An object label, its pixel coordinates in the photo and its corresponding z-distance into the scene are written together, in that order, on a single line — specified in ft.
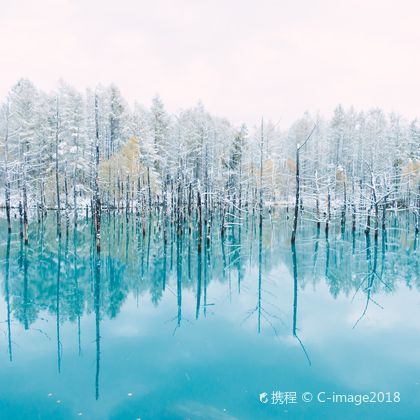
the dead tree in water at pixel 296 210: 82.00
